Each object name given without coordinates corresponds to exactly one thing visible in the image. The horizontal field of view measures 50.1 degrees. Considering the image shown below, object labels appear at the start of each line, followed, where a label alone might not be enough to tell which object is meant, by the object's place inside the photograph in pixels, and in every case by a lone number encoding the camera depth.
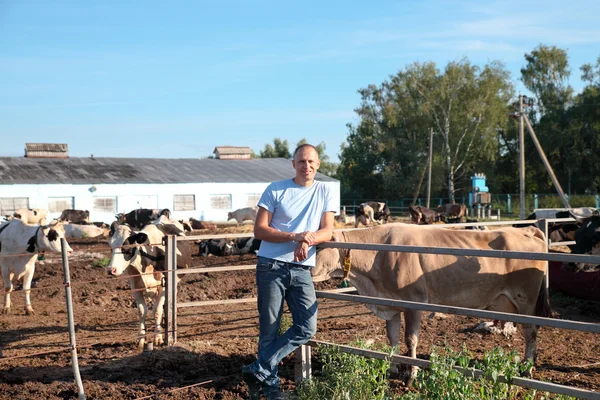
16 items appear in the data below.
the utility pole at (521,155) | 30.18
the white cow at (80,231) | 30.61
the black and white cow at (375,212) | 35.31
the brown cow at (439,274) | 6.60
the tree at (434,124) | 52.59
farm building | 38.88
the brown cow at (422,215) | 35.00
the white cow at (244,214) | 39.06
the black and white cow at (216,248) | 21.08
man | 4.93
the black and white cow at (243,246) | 21.12
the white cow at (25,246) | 12.26
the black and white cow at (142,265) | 8.66
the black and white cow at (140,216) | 30.98
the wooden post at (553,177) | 27.83
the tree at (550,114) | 51.41
